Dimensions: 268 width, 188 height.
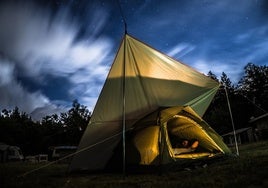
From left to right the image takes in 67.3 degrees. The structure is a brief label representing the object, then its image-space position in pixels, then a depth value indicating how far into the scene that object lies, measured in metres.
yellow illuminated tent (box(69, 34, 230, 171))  5.02
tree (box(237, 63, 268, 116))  40.15
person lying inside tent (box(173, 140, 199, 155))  5.77
